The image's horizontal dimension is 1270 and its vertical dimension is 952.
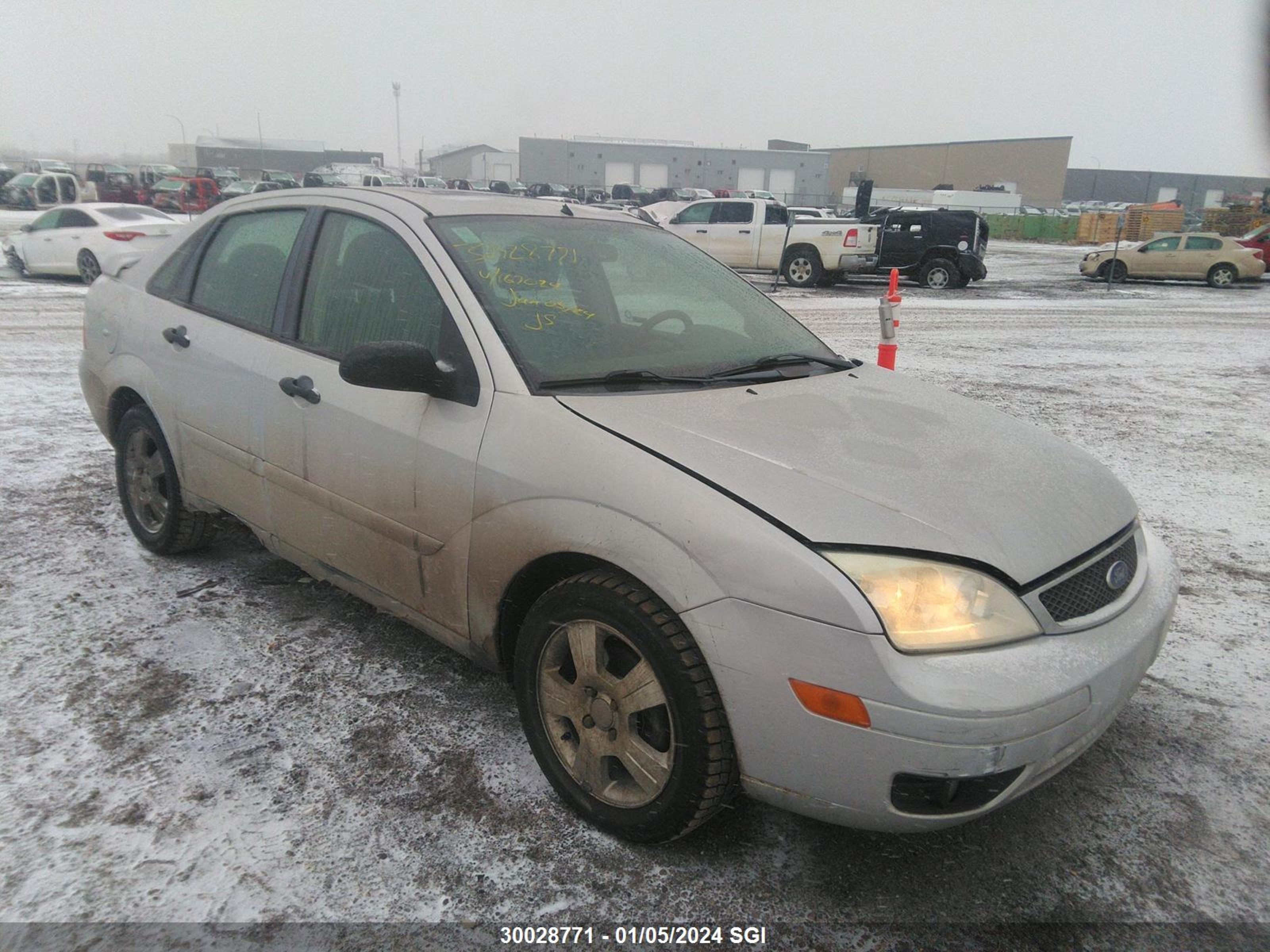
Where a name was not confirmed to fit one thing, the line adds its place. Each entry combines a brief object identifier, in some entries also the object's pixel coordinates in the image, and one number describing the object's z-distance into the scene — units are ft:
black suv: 63.46
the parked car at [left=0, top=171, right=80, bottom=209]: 101.91
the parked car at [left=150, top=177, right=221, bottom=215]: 112.06
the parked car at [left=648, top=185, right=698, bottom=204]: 148.87
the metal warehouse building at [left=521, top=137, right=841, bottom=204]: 250.98
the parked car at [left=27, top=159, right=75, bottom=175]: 157.69
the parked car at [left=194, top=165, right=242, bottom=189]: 139.74
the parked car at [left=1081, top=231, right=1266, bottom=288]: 72.90
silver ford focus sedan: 6.68
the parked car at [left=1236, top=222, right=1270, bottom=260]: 79.51
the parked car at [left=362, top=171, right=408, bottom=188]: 124.67
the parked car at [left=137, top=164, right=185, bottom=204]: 119.96
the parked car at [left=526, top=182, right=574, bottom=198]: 135.23
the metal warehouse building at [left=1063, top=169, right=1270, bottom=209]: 234.58
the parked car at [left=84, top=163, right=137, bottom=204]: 115.24
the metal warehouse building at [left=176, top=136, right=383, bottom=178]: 292.61
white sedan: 46.26
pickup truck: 60.95
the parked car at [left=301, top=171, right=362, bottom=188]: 112.04
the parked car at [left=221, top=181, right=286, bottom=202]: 110.52
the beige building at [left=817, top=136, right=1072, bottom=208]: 259.80
